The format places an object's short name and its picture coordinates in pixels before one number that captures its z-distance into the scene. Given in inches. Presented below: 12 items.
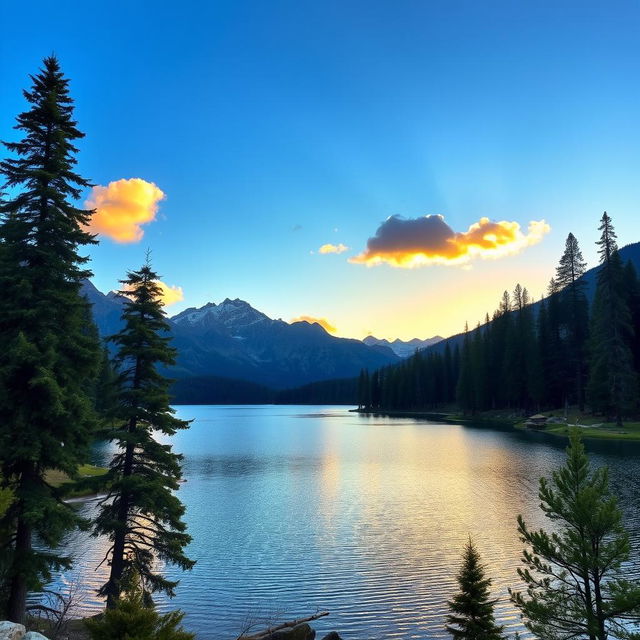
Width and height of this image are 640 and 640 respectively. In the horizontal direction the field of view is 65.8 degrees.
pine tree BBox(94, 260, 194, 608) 799.7
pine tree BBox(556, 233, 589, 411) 4254.4
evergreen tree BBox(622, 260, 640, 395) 3703.2
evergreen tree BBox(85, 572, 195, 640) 381.4
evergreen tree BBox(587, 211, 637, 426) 3196.4
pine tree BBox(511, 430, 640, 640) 529.7
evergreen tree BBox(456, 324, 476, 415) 5836.6
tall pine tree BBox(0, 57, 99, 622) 697.0
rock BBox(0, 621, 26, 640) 399.3
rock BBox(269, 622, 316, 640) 691.4
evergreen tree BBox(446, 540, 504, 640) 522.0
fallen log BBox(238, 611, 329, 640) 687.7
